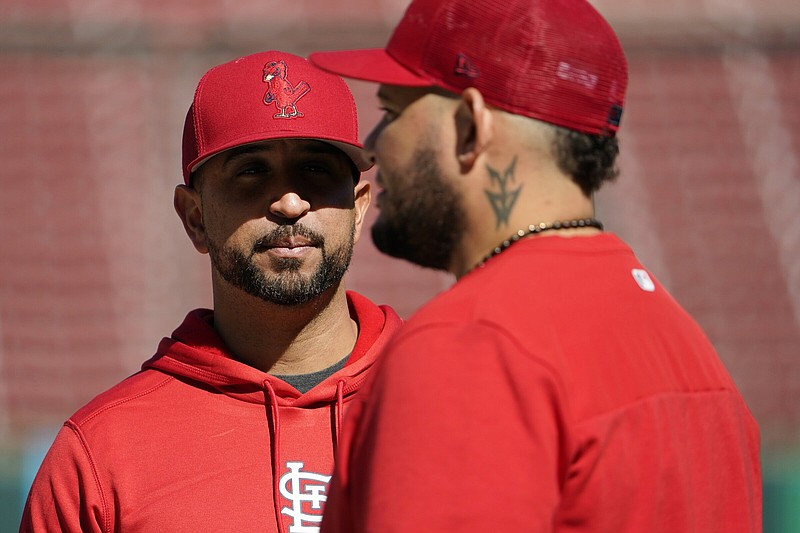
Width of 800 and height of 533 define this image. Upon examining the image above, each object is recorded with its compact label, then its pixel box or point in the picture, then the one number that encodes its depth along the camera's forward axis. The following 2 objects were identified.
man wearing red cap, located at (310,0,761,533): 9.79
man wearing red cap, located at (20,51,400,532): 10.23
